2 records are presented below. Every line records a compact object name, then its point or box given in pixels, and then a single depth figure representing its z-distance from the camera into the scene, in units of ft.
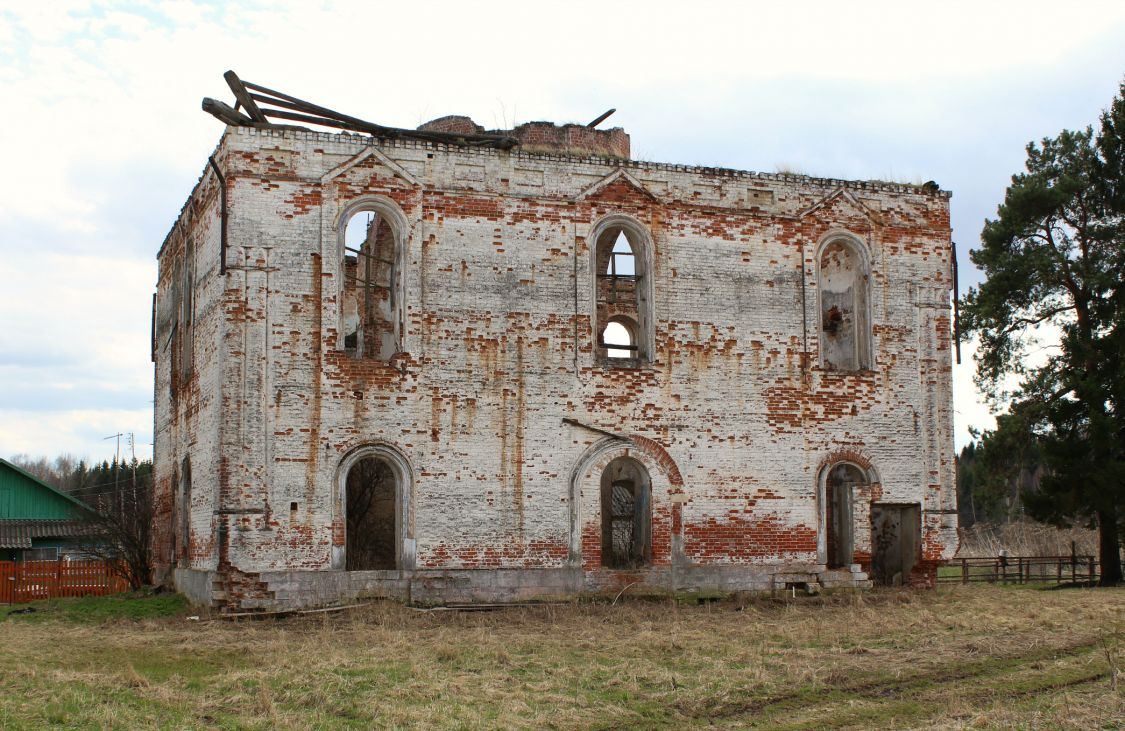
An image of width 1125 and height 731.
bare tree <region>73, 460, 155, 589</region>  81.25
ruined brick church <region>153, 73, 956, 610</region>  59.67
